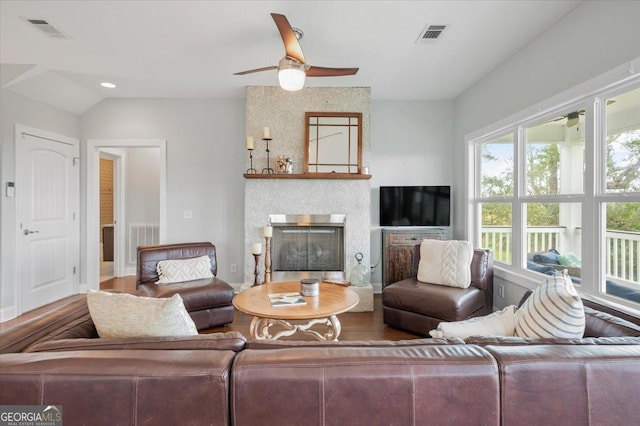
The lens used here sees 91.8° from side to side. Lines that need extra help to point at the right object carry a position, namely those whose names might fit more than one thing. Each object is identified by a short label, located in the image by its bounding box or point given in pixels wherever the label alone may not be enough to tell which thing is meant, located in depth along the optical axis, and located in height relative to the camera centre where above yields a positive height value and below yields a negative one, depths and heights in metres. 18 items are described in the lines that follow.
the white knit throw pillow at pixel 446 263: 2.99 -0.53
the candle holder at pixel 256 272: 3.53 -0.70
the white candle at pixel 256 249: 3.35 -0.41
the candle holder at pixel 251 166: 3.94 +0.58
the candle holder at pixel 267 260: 3.61 -0.58
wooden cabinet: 4.04 -0.51
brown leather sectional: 0.85 -0.49
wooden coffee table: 2.03 -0.67
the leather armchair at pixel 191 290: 2.90 -0.74
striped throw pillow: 1.32 -0.46
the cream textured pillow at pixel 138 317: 1.18 -0.41
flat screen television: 4.20 +0.08
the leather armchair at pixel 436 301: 2.69 -0.82
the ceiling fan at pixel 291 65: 2.09 +1.08
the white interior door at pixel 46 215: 3.54 -0.05
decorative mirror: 3.96 +0.89
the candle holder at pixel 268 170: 3.96 +0.53
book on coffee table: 2.22 -0.66
